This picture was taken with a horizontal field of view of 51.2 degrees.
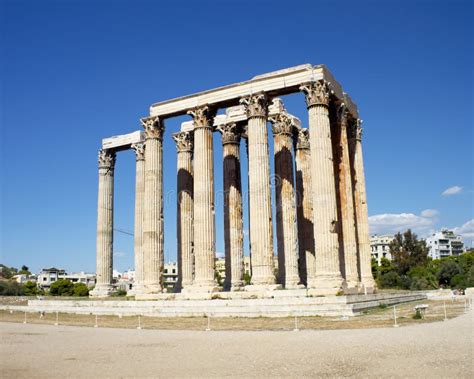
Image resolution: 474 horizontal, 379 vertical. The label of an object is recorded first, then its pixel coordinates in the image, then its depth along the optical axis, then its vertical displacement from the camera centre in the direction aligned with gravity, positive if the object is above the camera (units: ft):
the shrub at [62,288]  252.62 -5.49
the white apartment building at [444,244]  611.55 +26.79
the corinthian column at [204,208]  108.78 +14.56
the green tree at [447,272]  243.19 -3.17
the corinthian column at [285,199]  121.70 +17.99
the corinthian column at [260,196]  102.06 +15.62
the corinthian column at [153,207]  116.53 +16.25
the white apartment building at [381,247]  533.96 +21.87
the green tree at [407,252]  289.29 +8.95
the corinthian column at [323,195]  93.04 +14.27
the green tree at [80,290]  245.24 -6.47
